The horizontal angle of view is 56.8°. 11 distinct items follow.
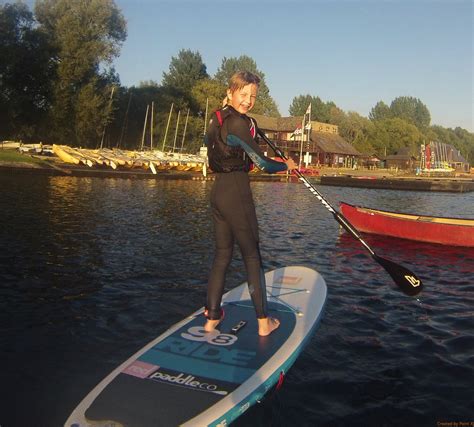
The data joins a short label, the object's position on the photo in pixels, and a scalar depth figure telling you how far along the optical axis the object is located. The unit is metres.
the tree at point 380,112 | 155.88
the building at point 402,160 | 97.56
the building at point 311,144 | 81.00
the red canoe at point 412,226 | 14.11
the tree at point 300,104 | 118.17
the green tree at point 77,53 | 51.88
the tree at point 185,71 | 75.81
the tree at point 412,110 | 161.50
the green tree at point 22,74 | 49.41
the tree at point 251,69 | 111.00
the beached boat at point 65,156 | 43.09
